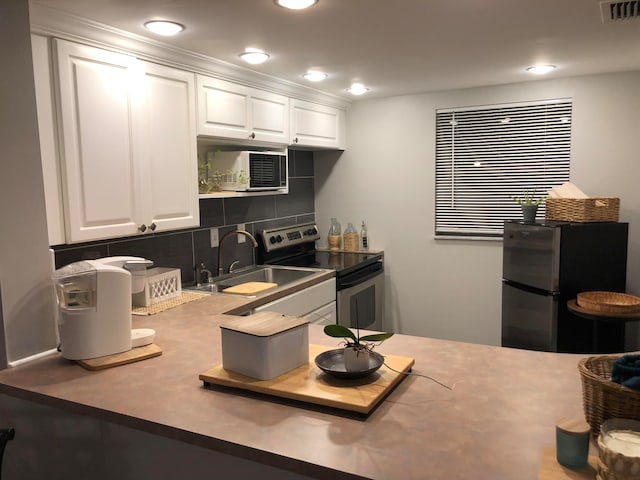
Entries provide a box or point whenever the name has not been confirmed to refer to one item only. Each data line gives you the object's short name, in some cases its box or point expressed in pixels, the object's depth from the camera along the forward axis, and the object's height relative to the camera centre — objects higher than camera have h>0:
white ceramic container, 1.52 -0.48
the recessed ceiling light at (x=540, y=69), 3.26 +0.72
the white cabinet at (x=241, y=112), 2.86 +0.45
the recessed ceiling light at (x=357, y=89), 3.72 +0.71
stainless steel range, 3.78 -0.60
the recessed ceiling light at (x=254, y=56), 2.73 +0.70
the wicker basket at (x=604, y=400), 1.12 -0.48
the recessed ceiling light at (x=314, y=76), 3.25 +0.71
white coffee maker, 1.81 -0.42
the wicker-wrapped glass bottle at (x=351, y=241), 4.50 -0.48
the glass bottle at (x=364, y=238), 4.51 -0.46
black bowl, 1.47 -0.53
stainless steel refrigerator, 3.21 -0.58
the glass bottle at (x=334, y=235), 4.57 -0.44
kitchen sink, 3.15 -0.60
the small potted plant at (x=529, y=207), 3.50 -0.17
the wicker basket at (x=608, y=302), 2.87 -0.70
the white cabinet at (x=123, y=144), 2.15 +0.20
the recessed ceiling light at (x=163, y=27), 2.19 +0.69
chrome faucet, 3.36 -0.39
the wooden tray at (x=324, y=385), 1.37 -0.56
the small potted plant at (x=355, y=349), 1.51 -0.48
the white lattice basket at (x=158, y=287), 2.54 -0.50
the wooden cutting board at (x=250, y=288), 2.90 -0.58
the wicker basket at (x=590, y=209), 3.26 -0.18
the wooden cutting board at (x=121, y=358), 1.76 -0.59
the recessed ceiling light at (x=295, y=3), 1.94 +0.69
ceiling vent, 2.06 +0.70
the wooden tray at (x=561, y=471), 1.05 -0.59
